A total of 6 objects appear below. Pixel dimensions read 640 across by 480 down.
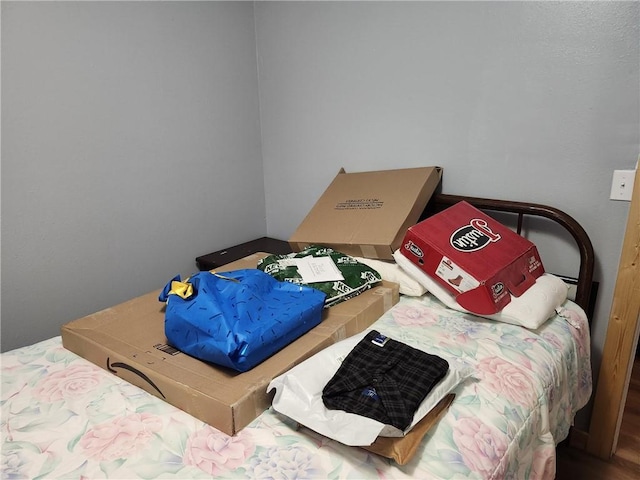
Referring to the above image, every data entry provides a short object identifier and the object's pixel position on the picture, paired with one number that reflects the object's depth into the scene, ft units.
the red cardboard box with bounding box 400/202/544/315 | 4.47
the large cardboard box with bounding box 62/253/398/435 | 3.22
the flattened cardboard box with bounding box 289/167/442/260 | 5.52
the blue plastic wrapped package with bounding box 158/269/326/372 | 3.52
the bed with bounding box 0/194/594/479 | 2.81
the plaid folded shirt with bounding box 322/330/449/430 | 2.90
